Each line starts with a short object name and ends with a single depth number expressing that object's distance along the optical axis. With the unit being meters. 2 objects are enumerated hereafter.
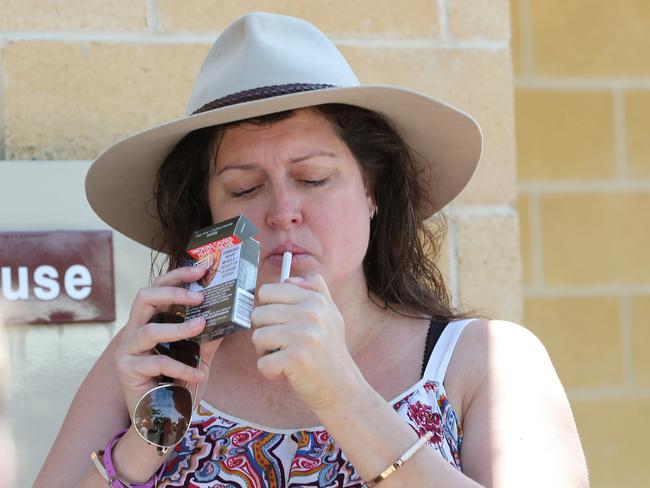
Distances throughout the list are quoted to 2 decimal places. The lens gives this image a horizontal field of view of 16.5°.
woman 2.64
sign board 3.24
